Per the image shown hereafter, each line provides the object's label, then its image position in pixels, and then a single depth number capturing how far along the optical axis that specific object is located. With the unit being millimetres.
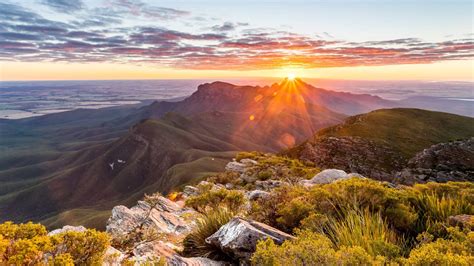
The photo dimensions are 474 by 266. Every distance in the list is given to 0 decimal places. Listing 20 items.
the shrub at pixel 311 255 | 4023
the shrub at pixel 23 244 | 3907
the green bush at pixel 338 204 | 7711
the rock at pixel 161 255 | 5942
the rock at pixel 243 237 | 6129
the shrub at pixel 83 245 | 4691
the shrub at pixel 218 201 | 9541
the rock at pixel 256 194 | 12574
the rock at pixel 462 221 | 6283
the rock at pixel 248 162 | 26197
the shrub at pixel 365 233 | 5301
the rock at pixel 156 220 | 10500
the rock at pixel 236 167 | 24758
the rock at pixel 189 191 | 18988
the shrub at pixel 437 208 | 7629
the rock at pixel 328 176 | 17000
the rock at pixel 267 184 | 18131
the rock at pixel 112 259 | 4930
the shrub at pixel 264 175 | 20997
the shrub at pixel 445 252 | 3865
